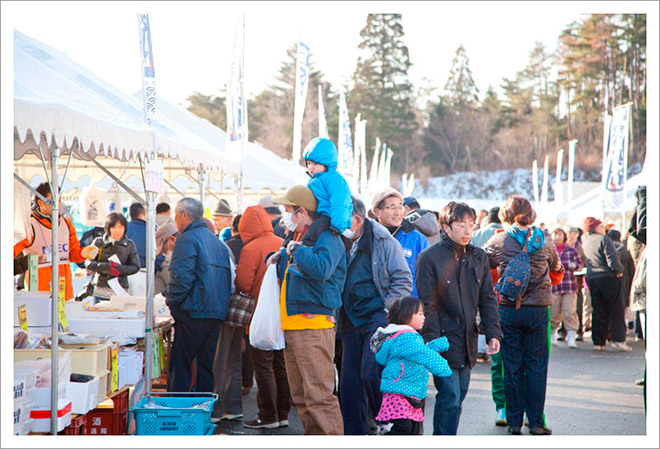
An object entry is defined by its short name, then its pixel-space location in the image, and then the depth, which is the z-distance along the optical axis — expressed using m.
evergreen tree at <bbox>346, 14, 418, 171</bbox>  76.94
